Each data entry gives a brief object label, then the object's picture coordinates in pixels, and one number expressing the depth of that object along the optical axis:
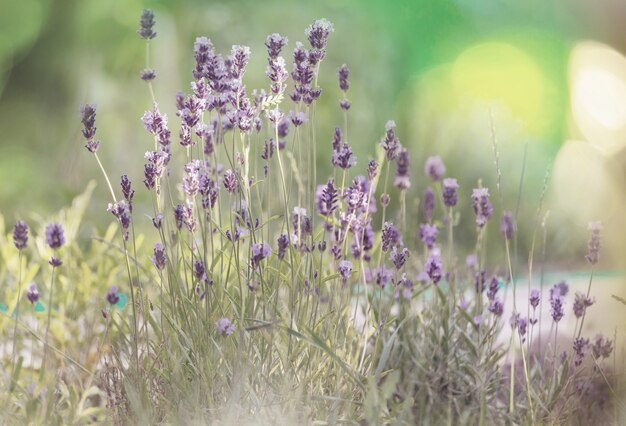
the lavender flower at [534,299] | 3.55
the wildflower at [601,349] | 3.62
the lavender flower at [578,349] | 3.58
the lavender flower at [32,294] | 3.55
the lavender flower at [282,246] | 3.50
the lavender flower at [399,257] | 3.49
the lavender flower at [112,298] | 3.56
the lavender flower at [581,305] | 3.57
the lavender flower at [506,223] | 3.68
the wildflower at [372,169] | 3.50
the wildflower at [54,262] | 3.47
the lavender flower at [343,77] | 3.54
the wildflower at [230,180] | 3.48
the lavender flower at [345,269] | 3.46
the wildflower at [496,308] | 3.59
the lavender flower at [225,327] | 3.43
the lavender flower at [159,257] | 3.46
